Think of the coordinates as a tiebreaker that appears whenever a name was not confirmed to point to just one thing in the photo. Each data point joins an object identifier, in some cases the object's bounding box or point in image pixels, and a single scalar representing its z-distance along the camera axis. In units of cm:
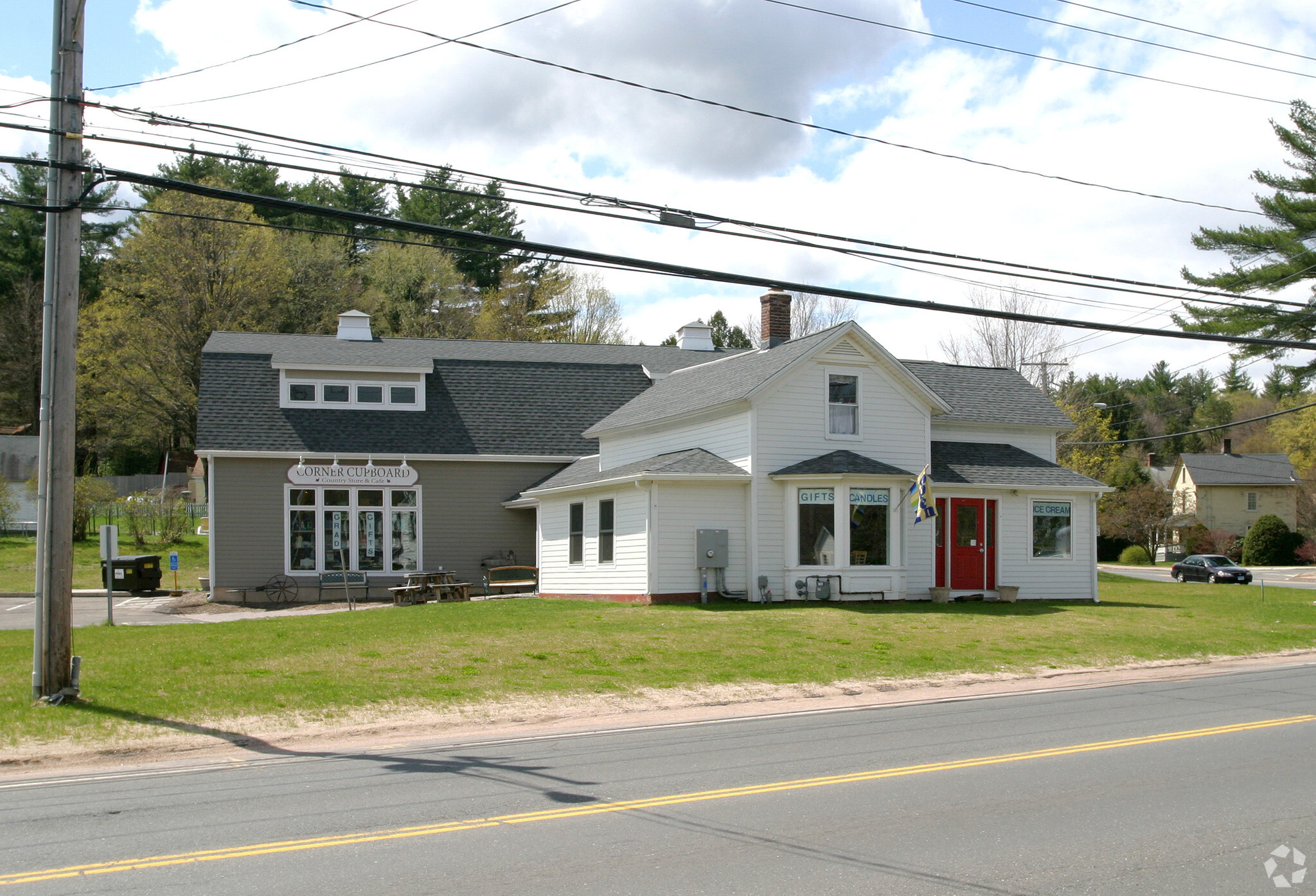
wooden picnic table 2670
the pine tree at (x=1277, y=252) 3394
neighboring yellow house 7312
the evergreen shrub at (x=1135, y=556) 6341
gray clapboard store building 2917
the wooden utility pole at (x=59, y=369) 1242
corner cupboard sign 2925
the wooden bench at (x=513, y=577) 2945
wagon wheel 2872
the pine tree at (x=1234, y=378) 4012
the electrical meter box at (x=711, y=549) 2388
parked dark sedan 4416
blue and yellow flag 2414
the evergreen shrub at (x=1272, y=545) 6081
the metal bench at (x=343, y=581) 2919
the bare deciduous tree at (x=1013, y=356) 5300
